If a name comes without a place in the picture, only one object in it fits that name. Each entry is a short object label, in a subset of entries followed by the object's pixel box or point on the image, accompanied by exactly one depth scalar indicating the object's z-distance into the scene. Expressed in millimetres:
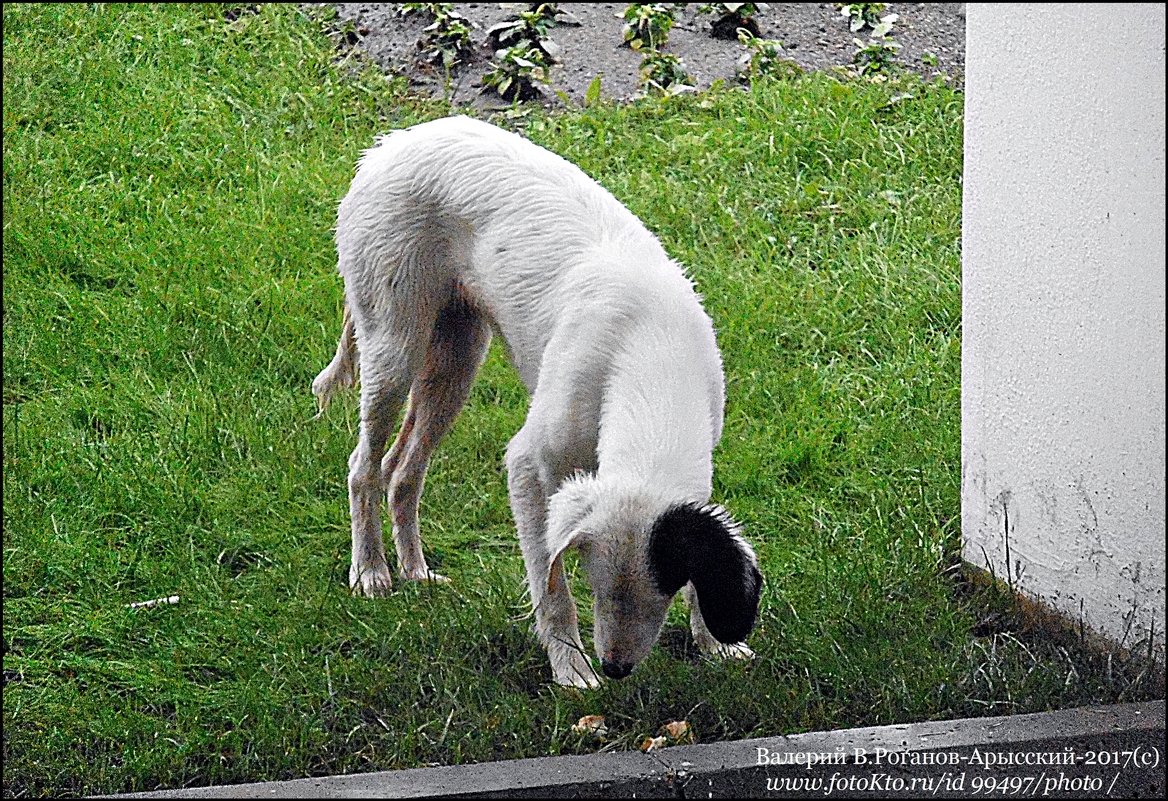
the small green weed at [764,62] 9516
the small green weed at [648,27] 9953
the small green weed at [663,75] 9344
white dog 3582
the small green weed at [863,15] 10312
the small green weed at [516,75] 9344
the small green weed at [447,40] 9758
